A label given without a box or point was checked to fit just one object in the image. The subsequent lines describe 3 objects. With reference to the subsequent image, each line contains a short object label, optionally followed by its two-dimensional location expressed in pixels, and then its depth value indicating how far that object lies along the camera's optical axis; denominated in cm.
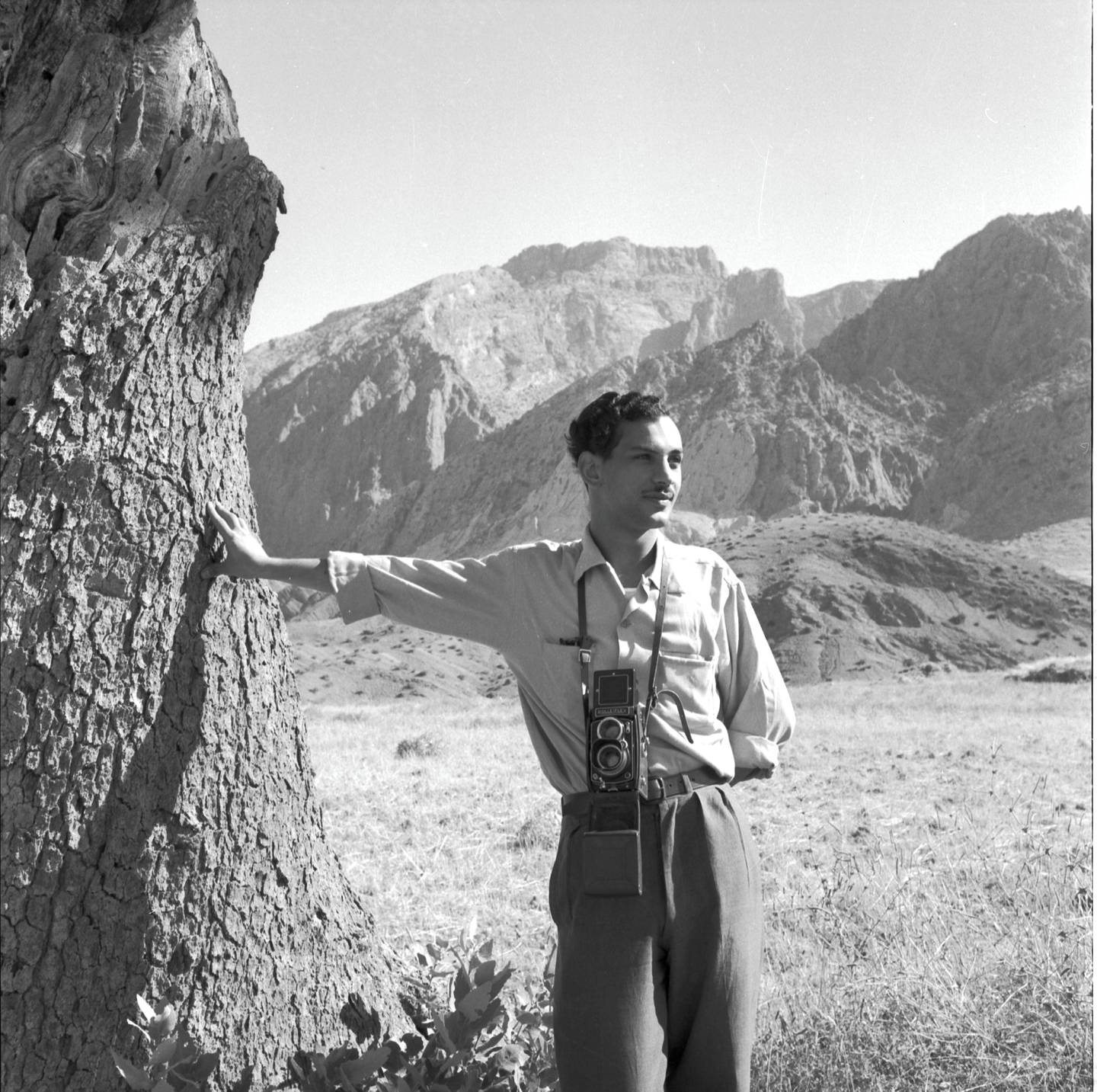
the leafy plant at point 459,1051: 244
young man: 203
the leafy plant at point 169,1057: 229
